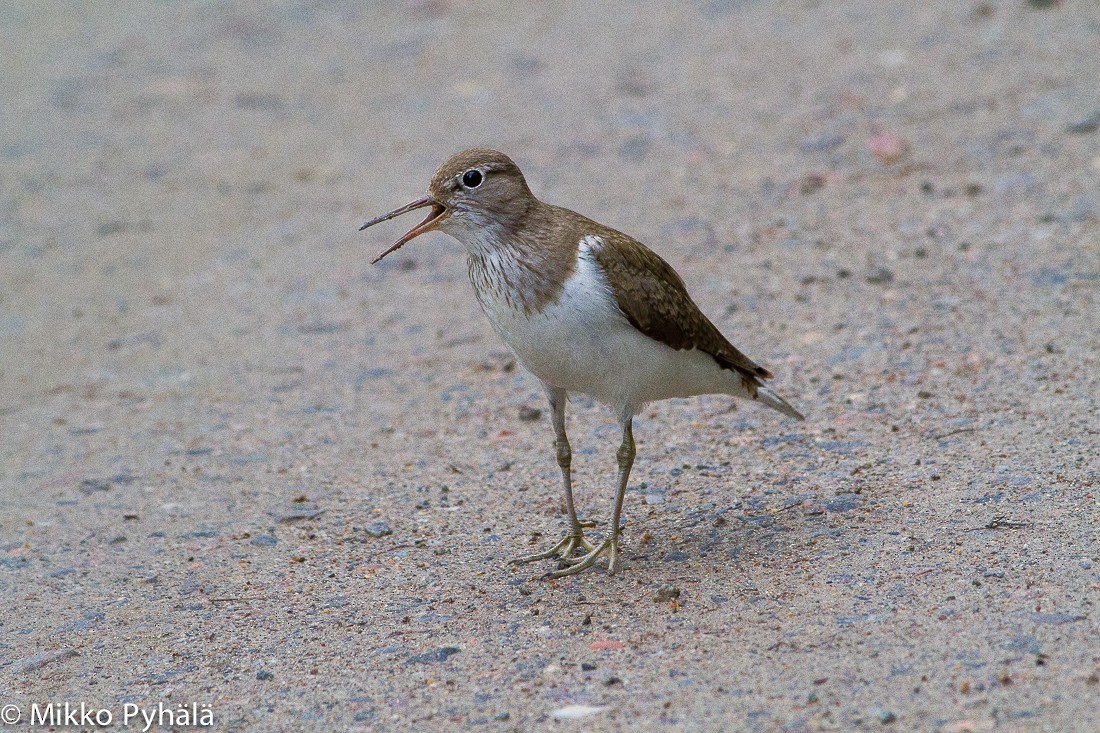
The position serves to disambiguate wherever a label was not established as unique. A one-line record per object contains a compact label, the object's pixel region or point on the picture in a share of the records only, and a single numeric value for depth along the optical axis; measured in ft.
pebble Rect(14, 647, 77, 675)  31.81
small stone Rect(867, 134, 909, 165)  58.03
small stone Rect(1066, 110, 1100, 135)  56.29
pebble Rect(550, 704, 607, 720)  27.53
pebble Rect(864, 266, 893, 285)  49.26
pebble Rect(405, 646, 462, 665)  30.81
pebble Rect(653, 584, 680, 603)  32.53
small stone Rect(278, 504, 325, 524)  39.52
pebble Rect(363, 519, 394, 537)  38.14
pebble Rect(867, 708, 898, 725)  25.82
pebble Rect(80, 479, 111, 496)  42.01
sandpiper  33.12
